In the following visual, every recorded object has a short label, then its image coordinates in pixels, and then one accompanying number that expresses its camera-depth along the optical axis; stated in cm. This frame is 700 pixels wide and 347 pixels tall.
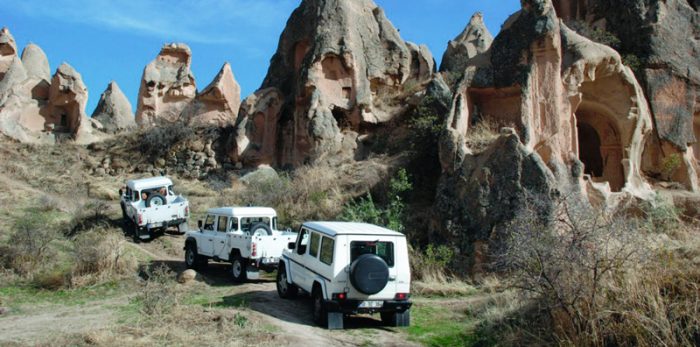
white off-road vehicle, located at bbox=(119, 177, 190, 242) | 2036
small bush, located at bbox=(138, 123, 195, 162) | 3141
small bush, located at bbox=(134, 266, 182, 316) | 1161
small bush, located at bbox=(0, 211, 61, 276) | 1694
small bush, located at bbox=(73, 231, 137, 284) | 1614
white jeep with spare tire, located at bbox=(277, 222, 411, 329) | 1108
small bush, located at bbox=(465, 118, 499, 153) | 1830
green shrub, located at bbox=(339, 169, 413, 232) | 1875
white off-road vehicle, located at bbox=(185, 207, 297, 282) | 1529
